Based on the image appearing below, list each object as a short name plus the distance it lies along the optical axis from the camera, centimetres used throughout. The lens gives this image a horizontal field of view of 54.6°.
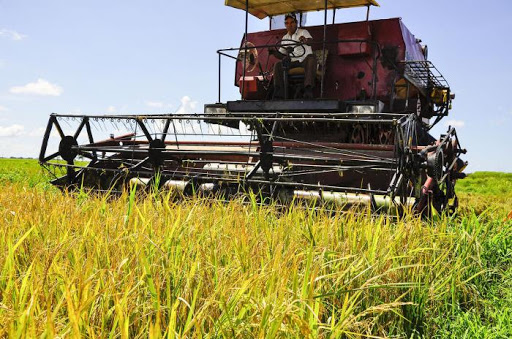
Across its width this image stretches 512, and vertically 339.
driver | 712
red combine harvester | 459
